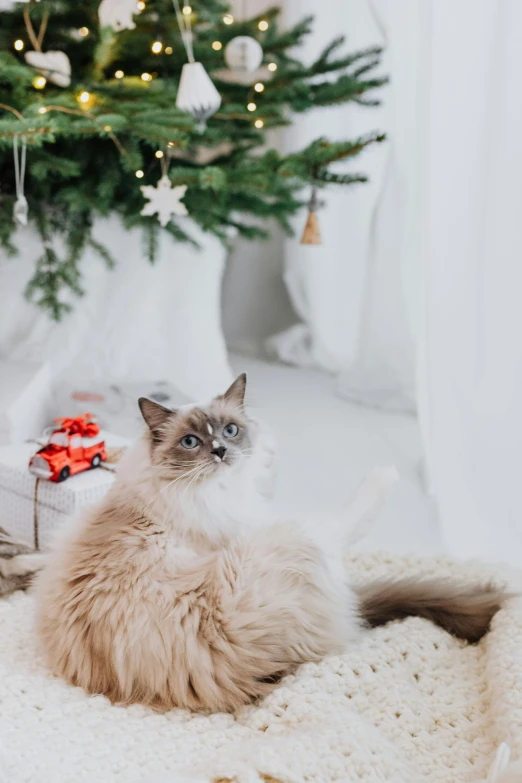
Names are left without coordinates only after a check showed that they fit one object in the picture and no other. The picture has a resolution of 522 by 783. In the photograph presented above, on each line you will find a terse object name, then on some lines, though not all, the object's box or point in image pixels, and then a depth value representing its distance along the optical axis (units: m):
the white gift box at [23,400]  1.56
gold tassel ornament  1.70
